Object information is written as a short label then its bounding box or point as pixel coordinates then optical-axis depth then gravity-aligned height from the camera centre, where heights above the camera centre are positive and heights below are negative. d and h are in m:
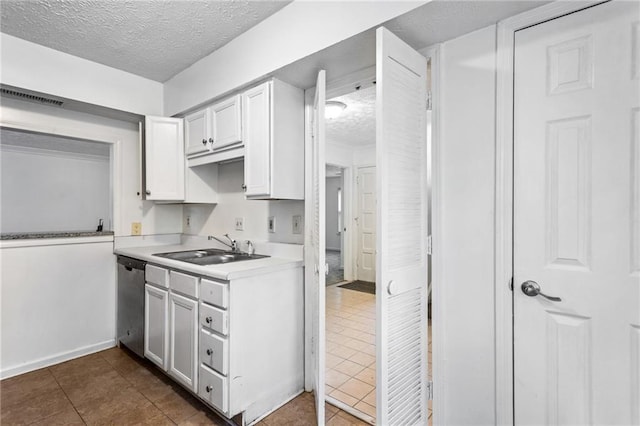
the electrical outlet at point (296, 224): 2.24 -0.10
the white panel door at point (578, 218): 1.12 -0.03
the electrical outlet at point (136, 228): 2.93 -0.17
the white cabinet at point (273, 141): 1.96 +0.48
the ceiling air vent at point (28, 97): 2.20 +0.87
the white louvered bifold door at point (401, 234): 1.32 -0.11
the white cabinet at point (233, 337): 1.69 -0.80
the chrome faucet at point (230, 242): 2.59 -0.29
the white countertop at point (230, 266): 1.70 -0.35
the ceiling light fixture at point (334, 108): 3.07 +1.09
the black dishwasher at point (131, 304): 2.39 -0.79
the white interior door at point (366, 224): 5.33 -0.24
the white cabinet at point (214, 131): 2.19 +0.63
